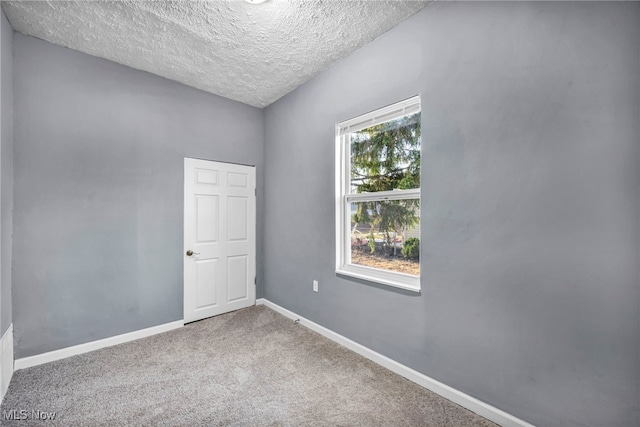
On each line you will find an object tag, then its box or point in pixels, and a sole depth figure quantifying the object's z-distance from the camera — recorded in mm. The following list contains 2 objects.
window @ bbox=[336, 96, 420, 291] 2180
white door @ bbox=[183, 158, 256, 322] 3146
